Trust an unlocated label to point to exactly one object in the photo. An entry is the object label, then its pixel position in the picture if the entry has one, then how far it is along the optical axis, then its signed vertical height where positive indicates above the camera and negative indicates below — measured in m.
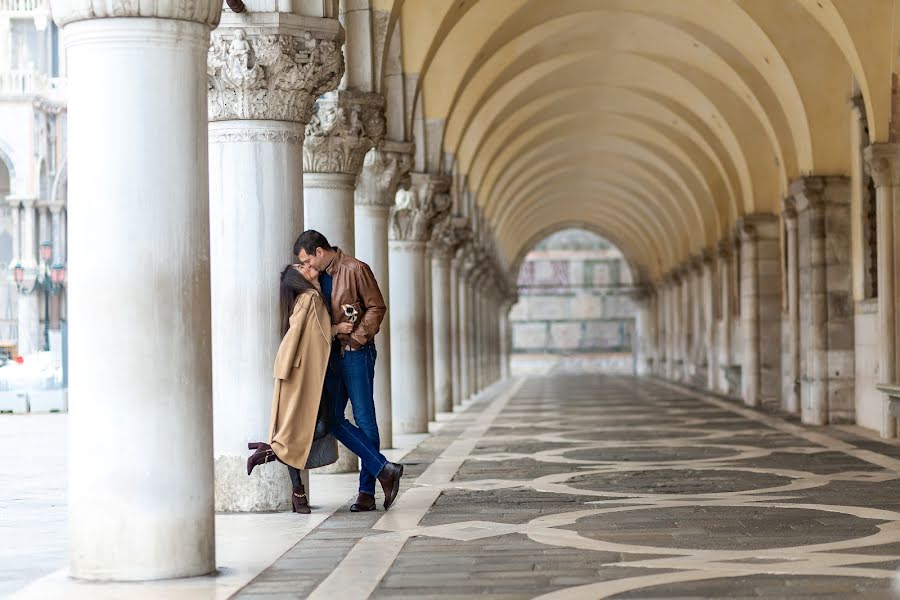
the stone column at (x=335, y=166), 13.91 +1.56
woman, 9.72 -0.32
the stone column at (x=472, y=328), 37.56 +0.05
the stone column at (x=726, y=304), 34.47 +0.49
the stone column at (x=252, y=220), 10.38 +0.82
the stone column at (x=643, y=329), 61.00 -0.10
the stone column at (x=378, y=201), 17.91 +1.59
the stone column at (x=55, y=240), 39.94 +2.63
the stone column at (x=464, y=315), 34.03 +0.36
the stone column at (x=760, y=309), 28.27 +0.30
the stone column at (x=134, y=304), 7.06 +0.16
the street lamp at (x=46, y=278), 39.19 +1.60
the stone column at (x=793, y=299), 23.25 +0.39
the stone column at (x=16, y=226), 39.47 +2.98
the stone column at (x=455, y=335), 31.83 -0.11
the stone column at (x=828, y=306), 20.98 +0.24
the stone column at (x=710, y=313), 37.16 +0.31
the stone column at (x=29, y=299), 39.28 +1.05
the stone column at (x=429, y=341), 21.66 -0.15
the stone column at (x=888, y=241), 17.89 +0.97
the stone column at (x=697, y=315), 41.89 +0.31
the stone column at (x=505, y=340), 61.85 -0.46
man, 10.09 -0.12
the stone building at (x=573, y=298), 73.25 +1.47
